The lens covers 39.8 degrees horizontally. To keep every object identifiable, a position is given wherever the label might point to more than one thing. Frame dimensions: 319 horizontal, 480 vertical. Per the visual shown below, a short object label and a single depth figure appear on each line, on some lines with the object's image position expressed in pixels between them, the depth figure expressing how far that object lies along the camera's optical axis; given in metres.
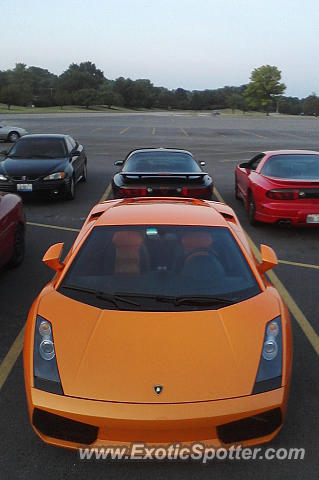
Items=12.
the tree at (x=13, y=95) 92.62
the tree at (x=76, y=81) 129.00
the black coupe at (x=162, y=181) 7.45
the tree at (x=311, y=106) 141.98
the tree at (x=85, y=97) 112.50
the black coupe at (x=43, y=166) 10.02
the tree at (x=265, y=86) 123.56
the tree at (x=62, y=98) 107.38
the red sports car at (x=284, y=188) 7.62
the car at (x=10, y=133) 25.58
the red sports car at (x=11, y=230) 5.70
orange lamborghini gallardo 2.51
